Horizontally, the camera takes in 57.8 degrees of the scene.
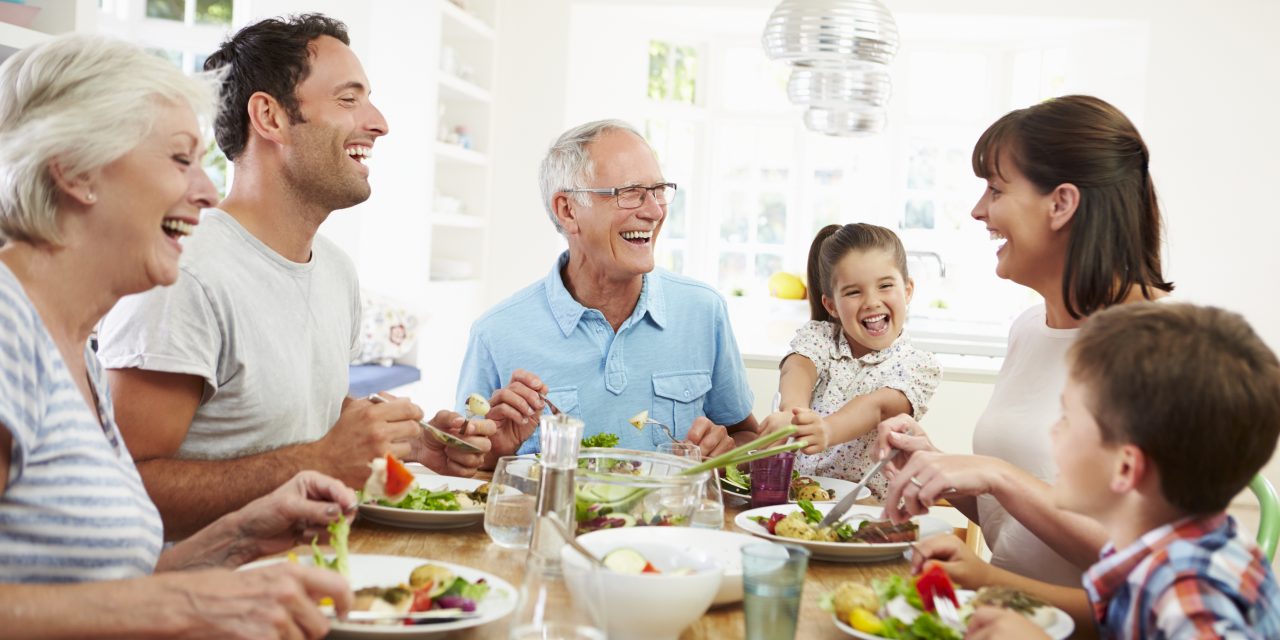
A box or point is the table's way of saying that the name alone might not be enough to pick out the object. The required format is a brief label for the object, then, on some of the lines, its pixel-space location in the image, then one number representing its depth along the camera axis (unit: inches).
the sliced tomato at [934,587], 53.9
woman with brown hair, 73.5
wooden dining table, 54.2
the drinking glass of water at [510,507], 64.9
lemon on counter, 294.0
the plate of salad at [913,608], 51.1
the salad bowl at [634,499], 61.6
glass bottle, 38.6
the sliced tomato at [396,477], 60.2
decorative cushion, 214.7
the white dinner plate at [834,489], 84.1
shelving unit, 270.8
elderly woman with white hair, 46.3
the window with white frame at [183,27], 211.0
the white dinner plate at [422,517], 69.7
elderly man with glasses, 104.9
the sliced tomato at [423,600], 50.9
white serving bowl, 47.3
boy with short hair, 45.2
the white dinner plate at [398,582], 48.3
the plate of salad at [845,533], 66.4
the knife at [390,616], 48.9
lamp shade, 123.9
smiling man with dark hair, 73.3
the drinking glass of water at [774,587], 46.9
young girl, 104.0
